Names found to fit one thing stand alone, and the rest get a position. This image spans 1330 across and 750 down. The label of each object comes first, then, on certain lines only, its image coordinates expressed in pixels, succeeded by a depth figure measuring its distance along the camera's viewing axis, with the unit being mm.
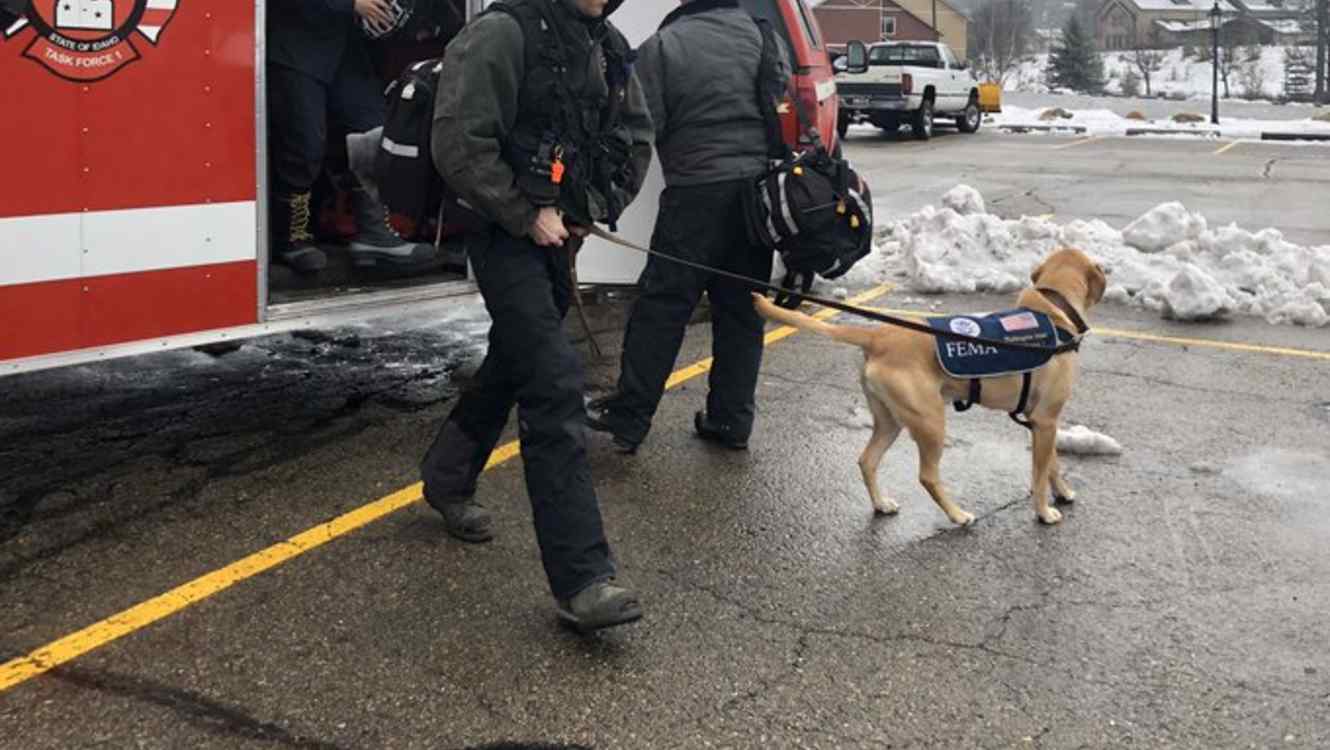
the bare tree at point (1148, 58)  86812
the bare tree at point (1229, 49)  81812
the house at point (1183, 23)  97688
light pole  37547
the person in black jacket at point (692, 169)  5121
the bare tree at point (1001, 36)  95250
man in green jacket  3471
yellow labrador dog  4301
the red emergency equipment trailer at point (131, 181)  3867
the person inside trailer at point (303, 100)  5289
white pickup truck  26594
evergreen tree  83625
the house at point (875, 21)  83688
